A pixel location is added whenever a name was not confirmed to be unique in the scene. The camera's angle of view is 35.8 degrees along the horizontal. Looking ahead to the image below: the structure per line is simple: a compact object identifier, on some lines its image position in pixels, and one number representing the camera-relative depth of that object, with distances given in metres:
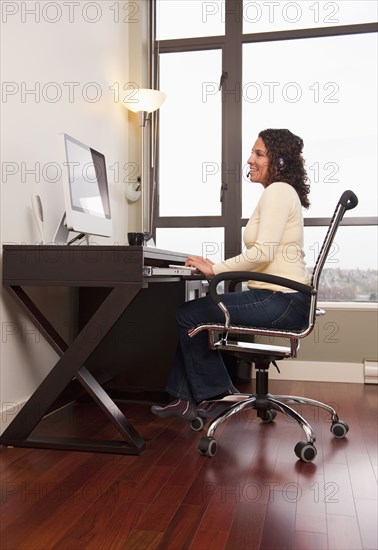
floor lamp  3.71
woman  2.31
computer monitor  2.44
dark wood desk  2.22
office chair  2.19
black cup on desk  2.66
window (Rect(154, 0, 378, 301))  3.94
